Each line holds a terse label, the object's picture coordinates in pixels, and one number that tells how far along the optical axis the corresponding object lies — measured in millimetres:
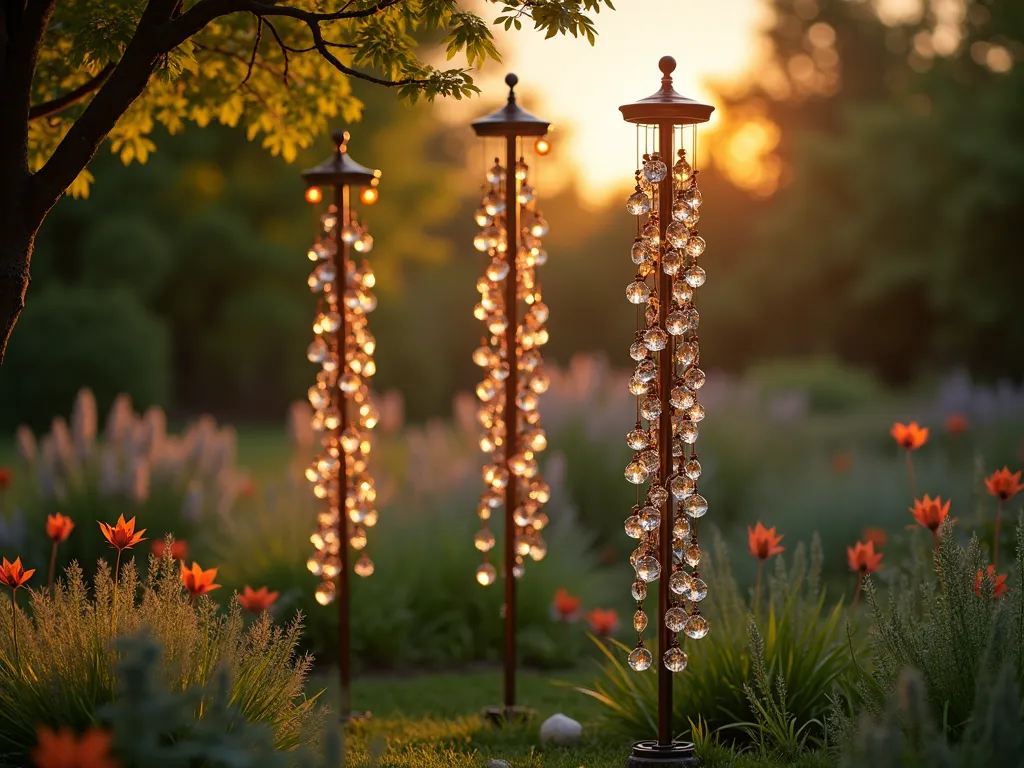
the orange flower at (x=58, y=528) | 4574
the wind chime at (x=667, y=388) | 4012
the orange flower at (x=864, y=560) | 4780
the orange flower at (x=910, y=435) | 5121
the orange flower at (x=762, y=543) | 4676
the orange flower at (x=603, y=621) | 6070
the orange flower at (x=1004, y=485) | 4738
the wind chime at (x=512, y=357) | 5230
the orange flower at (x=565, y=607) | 6430
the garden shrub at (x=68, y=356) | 15938
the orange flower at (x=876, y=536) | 6430
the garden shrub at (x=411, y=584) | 6855
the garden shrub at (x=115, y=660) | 3578
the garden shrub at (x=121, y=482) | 7613
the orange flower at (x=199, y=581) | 4086
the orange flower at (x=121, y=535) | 3795
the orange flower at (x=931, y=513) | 4555
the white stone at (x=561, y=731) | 4723
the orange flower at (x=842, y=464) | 9244
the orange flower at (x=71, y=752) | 2223
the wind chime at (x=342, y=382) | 5441
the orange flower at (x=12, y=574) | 3787
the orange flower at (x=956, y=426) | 8227
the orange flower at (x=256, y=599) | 5023
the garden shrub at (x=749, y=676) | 4508
